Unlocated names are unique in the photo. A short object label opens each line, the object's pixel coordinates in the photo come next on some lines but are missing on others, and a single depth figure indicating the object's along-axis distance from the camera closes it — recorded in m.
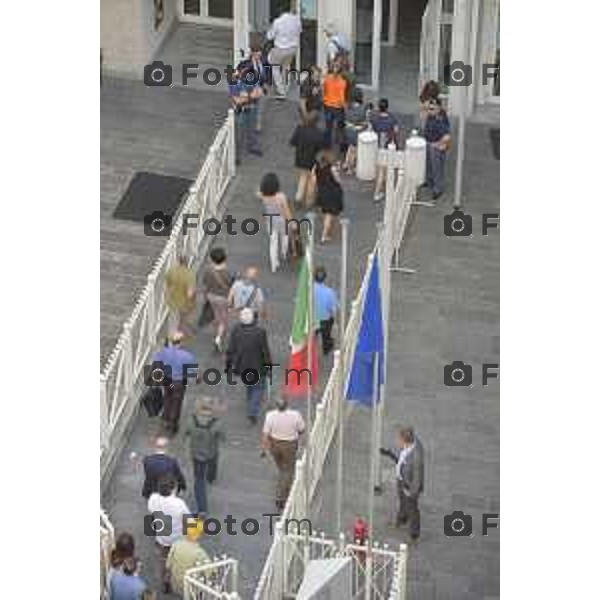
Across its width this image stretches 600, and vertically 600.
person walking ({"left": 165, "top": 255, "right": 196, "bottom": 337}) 27.33
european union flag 23.55
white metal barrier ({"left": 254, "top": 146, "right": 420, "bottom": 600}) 23.98
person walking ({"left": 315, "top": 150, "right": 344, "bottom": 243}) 28.83
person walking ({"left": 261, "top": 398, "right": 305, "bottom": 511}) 25.11
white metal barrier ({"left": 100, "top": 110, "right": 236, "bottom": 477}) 26.36
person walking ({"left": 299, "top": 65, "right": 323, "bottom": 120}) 30.58
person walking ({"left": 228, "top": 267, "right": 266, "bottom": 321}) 26.97
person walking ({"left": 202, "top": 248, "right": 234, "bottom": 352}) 27.28
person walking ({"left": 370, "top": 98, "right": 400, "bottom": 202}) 30.38
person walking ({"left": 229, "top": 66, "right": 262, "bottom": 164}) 30.86
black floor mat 30.48
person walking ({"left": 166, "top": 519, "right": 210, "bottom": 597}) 23.94
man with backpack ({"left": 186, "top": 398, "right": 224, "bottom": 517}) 25.02
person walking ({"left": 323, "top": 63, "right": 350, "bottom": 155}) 30.69
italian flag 23.69
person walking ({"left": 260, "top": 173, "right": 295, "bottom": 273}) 28.61
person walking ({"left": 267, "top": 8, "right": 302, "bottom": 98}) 32.19
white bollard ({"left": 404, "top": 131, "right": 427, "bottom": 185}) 29.92
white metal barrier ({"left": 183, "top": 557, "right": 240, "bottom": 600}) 23.66
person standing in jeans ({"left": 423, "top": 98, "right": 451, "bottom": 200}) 30.03
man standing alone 24.66
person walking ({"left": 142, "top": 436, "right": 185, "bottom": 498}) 24.84
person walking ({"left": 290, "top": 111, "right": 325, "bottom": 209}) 29.59
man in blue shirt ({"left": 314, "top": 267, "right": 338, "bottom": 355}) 26.94
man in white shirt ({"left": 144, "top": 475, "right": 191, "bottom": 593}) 24.27
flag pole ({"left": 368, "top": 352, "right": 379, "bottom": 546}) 23.67
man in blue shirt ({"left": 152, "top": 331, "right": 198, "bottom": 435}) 26.06
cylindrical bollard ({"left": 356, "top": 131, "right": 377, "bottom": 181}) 30.19
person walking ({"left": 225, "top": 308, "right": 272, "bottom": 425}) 26.12
